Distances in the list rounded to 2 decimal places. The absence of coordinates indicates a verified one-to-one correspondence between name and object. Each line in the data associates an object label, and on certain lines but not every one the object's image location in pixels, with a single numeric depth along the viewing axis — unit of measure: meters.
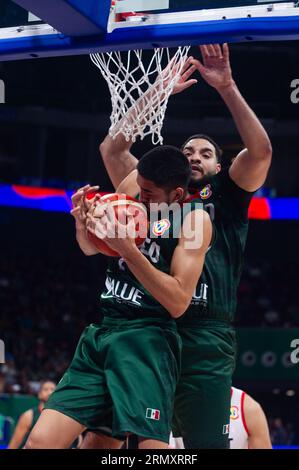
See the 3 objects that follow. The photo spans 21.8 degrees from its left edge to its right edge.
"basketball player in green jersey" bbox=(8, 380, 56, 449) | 7.11
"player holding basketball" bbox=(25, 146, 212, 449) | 2.79
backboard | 3.18
